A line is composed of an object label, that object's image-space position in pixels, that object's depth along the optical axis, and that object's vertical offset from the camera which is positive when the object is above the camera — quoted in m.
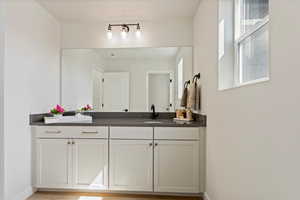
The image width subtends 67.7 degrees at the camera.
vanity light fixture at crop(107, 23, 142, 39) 3.17 +0.99
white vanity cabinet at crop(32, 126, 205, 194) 2.56 -0.69
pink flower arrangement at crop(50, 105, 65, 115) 2.84 -0.14
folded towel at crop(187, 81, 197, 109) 2.70 +0.05
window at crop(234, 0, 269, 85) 1.29 +0.41
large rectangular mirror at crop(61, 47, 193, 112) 3.27 +0.27
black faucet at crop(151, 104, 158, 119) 3.24 -0.21
